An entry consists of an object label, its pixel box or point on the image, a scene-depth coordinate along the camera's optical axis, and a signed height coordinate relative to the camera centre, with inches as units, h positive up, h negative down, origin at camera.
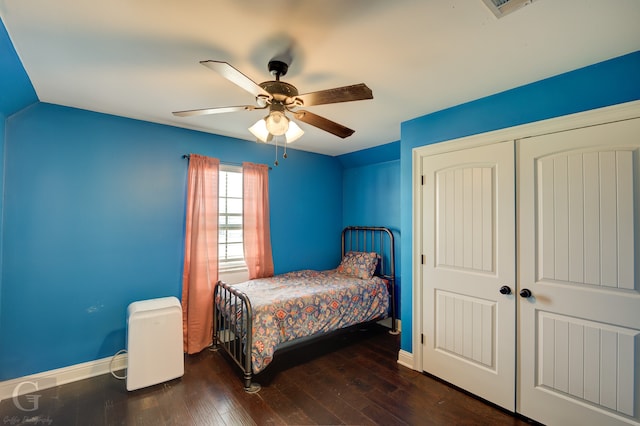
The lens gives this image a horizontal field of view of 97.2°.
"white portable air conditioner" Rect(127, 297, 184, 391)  94.3 -44.2
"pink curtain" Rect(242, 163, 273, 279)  142.2 -2.6
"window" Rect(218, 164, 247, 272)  138.3 -2.5
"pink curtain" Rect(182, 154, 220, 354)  121.4 -18.0
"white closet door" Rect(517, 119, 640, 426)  67.2 -15.7
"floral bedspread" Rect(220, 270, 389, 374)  99.7 -36.6
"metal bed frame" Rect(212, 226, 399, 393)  97.2 -35.0
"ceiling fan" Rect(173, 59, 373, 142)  57.3 +27.0
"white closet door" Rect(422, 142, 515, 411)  86.4 -17.9
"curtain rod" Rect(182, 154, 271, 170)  137.2 +25.9
